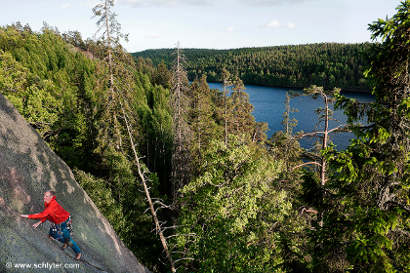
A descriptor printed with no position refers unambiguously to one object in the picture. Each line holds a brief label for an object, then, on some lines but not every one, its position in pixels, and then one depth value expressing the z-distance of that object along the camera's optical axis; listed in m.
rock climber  6.84
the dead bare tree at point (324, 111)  11.55
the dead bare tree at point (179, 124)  17.16
